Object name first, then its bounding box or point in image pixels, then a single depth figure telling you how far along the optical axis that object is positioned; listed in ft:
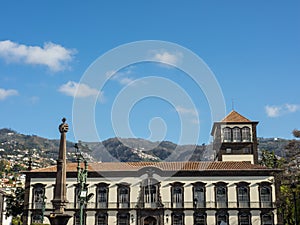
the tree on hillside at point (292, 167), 108.17
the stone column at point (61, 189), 59.06
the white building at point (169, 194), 134.82
